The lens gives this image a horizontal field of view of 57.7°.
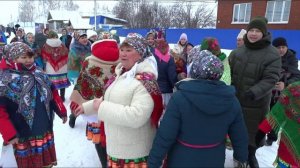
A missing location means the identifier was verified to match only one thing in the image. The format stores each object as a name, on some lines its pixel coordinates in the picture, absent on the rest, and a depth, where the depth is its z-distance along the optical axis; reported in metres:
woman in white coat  2.00
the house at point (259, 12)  17.98
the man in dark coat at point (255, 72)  2.94
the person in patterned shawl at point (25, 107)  2.48
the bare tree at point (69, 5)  81.69
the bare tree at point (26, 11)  79.38
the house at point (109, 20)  43.93
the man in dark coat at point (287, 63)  3.93
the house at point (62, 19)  46.06
